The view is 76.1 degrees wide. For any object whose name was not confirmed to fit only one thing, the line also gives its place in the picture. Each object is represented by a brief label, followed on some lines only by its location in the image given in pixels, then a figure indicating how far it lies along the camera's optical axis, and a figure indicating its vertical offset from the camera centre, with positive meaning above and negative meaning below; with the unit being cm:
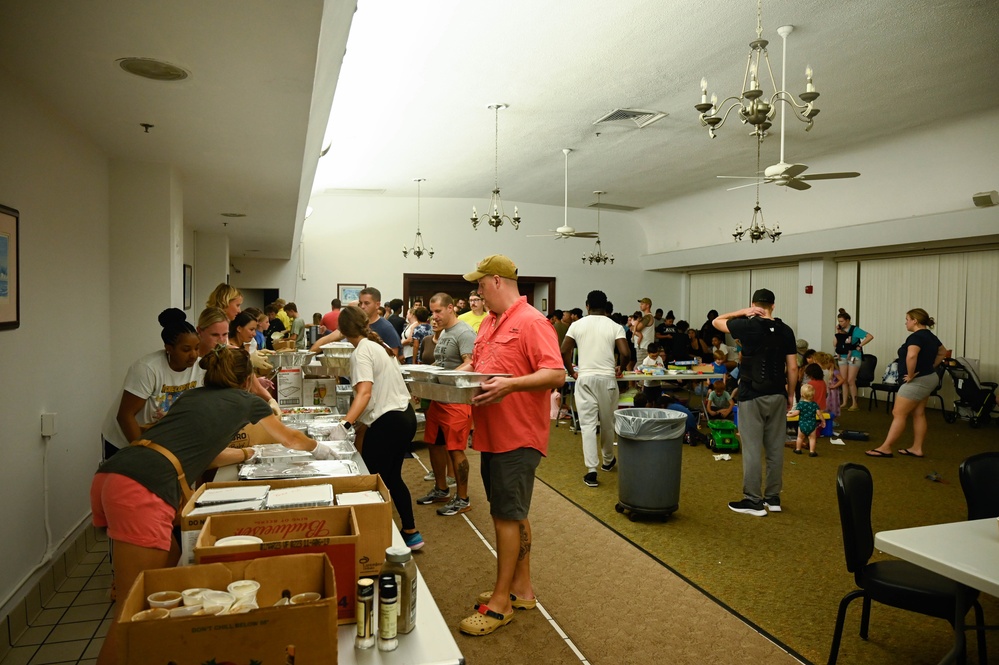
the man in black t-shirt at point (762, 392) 458 -57
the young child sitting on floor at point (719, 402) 778 -109
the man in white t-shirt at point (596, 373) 562 -55
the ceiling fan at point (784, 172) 557 +125
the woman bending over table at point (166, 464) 201 -51
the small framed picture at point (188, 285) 788 +29
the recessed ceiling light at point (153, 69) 279 +107
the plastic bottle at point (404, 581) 151 -64
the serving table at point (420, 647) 142 -77
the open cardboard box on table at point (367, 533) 168 -60
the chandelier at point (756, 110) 433 +145
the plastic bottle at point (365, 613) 144 -69
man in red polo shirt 280 -47
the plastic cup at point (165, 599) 130 -60
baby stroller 908 -112
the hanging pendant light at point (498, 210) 804 +233
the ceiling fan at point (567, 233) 1076 +134
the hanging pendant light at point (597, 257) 1485 +132
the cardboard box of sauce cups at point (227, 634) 112 -59
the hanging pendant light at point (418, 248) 1434 +143
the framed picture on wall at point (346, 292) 1441 +39
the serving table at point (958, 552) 191 -77
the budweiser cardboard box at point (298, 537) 148 -57
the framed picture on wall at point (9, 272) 288 +16
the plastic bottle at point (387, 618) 144 -70
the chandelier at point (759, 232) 958 +135
